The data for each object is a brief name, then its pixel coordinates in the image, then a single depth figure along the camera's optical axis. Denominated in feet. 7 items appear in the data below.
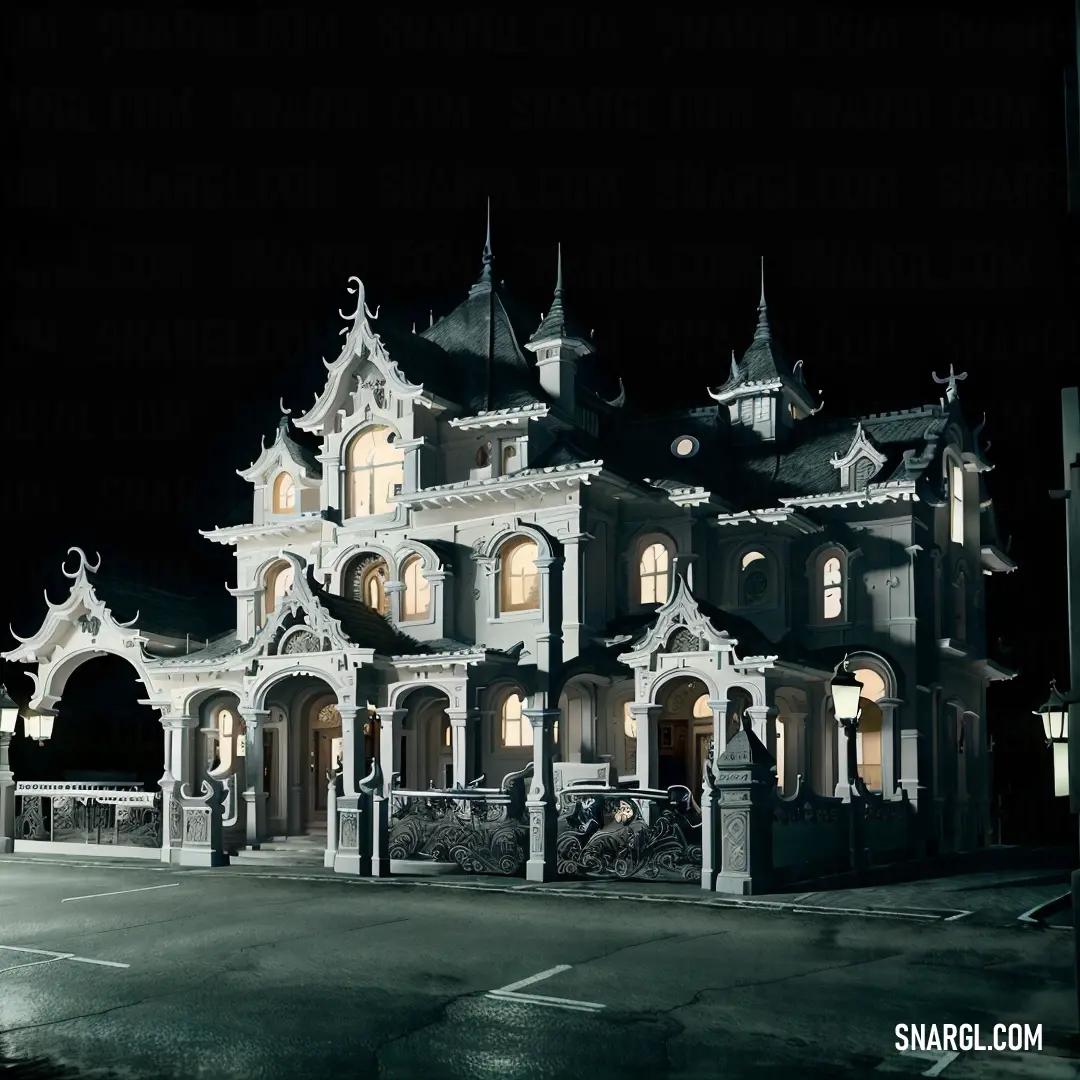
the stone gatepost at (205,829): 85.87
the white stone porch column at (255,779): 98.17
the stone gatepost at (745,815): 64.90
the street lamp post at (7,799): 96.43
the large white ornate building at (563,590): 96.78
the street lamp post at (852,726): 67.56
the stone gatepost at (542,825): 73.82
